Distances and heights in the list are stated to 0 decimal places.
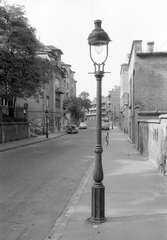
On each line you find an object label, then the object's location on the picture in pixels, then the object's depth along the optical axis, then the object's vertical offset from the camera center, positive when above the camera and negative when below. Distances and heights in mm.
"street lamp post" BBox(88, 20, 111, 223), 4965 -690
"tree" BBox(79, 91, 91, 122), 84319 +5157
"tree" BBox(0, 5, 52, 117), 21203 +5225
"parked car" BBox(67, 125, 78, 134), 42531 -2293
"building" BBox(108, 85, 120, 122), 95425 +5918
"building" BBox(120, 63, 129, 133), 51162 +7869
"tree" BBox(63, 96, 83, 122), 57688 +2377
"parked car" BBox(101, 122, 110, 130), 52500 -2235
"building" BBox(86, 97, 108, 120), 130375 +2242
